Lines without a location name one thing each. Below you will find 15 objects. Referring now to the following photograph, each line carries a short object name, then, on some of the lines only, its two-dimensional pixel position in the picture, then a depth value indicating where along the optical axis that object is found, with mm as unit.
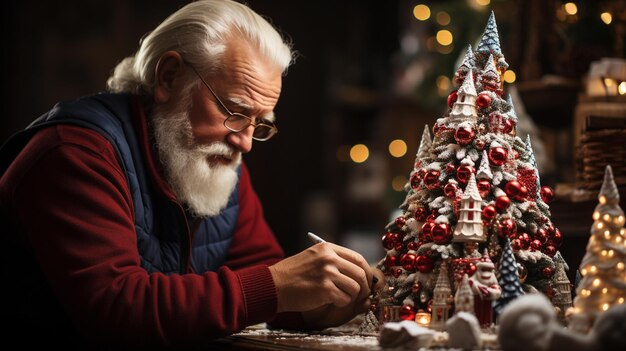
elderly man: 1615
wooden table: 1509
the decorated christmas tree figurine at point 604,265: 1355
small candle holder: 1603
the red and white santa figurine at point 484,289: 1496
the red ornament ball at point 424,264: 1637
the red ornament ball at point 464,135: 1659
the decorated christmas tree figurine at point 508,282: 1484
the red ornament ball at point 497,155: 1638
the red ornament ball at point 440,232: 1603
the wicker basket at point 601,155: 2023
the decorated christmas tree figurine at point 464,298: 1461
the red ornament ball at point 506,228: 1580
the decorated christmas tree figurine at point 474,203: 1593
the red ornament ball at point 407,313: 1633
